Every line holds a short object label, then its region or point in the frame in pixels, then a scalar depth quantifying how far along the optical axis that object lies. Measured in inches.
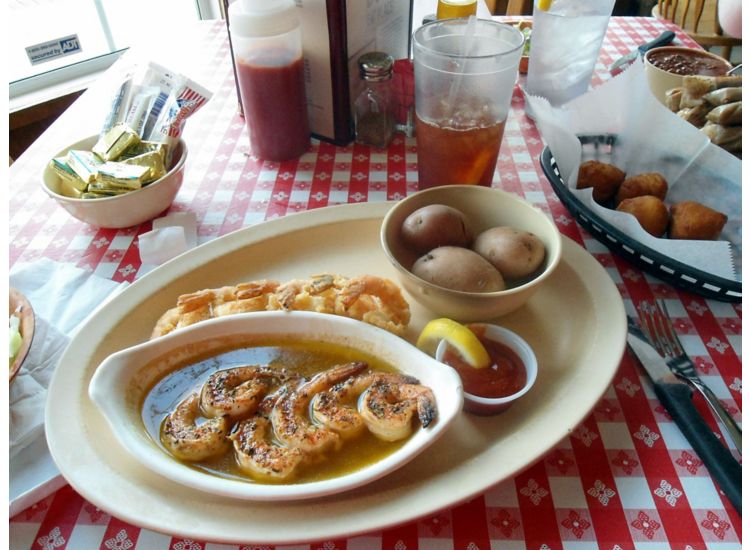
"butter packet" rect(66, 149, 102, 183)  19.4
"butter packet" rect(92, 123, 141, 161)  20.3
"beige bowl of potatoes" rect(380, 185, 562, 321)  15.7
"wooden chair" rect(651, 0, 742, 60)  44.1
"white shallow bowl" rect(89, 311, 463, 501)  12.4
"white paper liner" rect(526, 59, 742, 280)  17.7
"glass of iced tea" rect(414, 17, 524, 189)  19.7
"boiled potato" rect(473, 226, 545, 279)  16.4
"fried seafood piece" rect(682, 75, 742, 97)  21.9
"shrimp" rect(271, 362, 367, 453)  13.4
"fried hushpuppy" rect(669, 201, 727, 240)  18.4
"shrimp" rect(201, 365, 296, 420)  14.1
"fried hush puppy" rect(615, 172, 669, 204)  19.9
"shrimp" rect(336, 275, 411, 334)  16.1
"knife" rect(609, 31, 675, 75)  29.5
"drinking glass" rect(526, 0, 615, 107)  24.5
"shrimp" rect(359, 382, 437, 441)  13.5
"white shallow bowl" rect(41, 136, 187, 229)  19.3
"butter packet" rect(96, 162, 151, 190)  19.3
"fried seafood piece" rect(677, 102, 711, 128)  22.0
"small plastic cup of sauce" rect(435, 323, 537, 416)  14.3
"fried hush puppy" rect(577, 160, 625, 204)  20.2
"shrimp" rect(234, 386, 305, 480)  13.0
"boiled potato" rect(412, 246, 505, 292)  15.9
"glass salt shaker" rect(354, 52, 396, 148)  23.2
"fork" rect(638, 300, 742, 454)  14.3
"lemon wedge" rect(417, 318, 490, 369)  14.7
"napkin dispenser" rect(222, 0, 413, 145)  22.1
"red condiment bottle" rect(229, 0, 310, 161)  20.9
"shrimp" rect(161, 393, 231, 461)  13.3
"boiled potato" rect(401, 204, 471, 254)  17.2
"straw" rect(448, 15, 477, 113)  19.7
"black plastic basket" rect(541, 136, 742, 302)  16.7
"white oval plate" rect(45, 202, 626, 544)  12.4
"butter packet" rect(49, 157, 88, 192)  19.5
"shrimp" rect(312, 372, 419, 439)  13.8
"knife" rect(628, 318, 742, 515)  13.2
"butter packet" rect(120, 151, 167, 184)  19.9
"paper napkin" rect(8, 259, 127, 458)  14.5
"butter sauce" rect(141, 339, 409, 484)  13.4
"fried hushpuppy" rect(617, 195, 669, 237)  18.8
